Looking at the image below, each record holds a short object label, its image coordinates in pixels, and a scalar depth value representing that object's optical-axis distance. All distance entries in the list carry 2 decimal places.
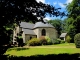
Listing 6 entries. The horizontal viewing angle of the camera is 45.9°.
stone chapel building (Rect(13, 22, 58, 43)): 28.43
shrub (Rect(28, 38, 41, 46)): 23.87
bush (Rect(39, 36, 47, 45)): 25.67
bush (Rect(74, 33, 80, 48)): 17.64
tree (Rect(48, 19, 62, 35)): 59.00
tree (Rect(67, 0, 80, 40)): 26.92
